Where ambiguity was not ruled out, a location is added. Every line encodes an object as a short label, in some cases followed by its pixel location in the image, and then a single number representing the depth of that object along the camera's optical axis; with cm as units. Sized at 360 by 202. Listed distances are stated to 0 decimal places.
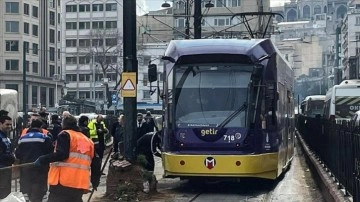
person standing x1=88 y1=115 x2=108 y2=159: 2424
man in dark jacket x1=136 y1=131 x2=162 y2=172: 2014
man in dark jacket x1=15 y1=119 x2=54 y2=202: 1401
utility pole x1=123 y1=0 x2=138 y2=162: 1728
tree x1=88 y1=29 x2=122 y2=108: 8844
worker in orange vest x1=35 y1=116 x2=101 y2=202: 1049
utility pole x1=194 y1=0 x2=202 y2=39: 3035
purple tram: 1761
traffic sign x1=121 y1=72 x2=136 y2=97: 1725
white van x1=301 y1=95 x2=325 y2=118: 5566
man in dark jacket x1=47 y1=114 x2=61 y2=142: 1945
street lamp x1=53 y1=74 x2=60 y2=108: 9806
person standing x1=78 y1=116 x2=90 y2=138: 1766
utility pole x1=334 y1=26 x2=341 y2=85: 10125
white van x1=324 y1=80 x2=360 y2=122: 3341
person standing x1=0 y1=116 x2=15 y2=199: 1221
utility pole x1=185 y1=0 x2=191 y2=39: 3430
